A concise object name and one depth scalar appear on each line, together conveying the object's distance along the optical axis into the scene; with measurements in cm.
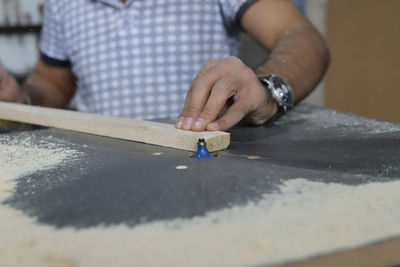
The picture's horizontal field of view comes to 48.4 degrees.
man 123
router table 45
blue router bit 67
